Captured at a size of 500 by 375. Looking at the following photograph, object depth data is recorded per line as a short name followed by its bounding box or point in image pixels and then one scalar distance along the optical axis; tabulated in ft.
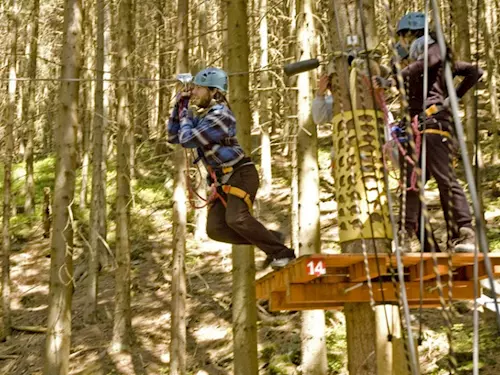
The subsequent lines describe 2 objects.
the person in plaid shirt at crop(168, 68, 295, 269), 19.31
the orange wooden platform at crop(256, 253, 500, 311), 15.98
